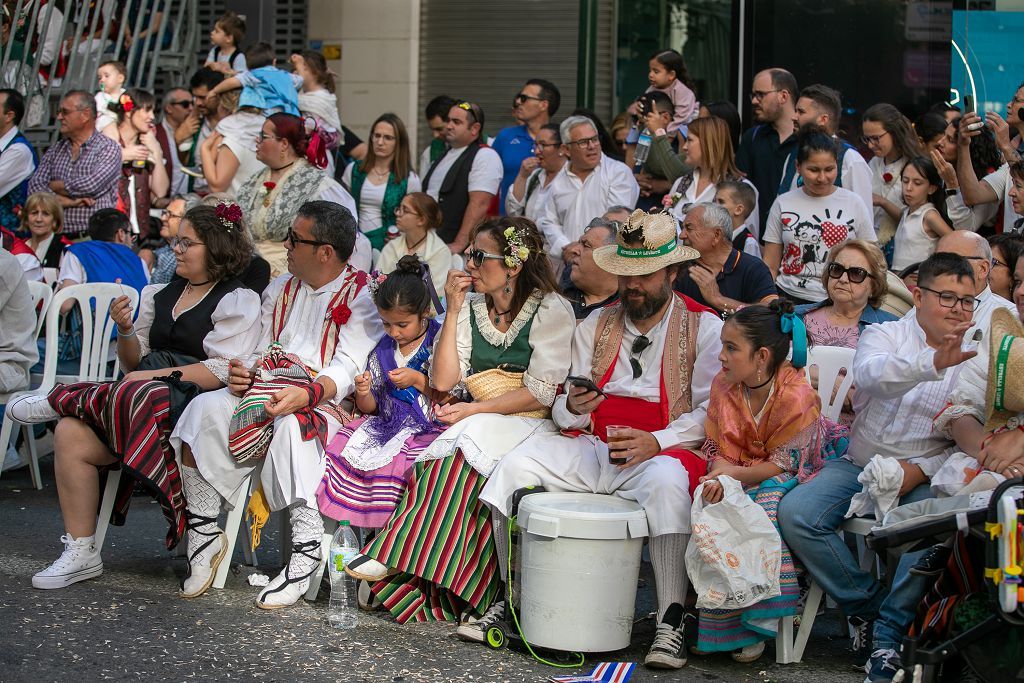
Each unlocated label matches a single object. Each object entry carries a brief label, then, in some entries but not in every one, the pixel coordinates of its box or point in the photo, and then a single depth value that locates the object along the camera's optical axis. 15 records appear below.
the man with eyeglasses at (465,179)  8.57
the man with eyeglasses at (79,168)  9.00
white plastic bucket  4.54
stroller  3.42
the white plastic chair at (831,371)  5.37
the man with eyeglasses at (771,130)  7.63
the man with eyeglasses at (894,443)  4.36
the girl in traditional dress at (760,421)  4.59
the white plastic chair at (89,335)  6.77
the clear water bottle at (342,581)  5.00
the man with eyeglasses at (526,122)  8.99
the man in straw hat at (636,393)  4.82
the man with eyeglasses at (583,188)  7.70
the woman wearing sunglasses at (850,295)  5.60
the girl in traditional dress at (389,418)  5.15
